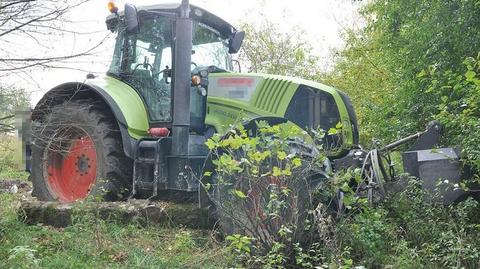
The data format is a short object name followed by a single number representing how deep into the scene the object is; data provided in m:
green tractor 5.61
